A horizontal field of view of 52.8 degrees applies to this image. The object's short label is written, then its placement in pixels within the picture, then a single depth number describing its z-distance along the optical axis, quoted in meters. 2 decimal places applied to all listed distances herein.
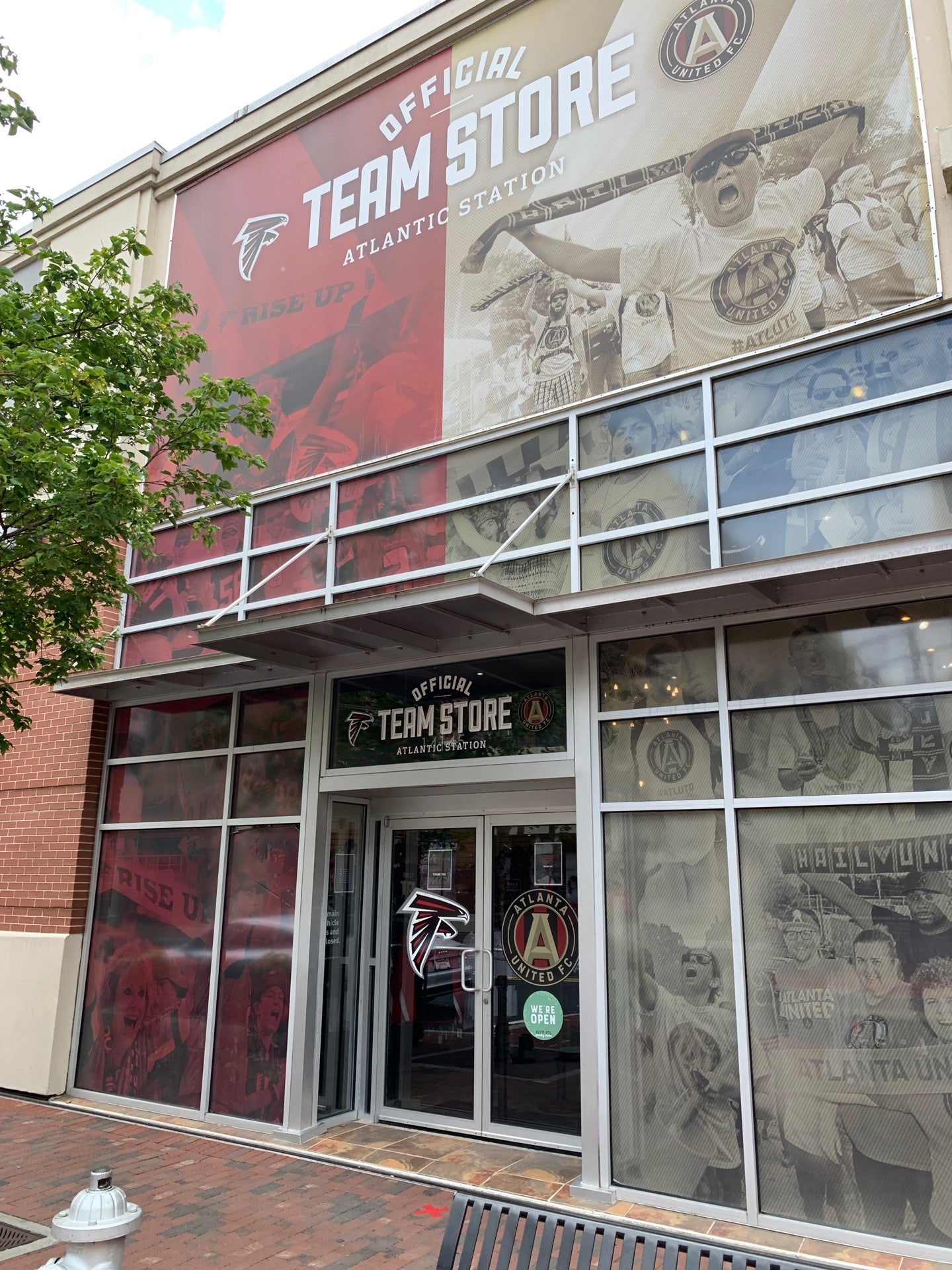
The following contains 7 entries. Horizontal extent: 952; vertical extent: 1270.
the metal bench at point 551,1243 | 3.28
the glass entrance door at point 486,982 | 7.51
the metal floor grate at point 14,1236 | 5.68
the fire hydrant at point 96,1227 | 3.72
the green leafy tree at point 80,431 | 6.74
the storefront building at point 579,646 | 6.07
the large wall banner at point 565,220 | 6.93
